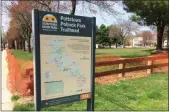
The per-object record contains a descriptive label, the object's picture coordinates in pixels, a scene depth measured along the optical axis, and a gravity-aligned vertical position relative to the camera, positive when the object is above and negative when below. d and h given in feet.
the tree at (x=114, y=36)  271.69 +4.79
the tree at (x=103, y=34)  294.46 +6.84
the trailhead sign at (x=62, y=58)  13.37 -0.82
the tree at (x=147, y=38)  319.27 +3.42
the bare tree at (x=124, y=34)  260.05 +6.48
